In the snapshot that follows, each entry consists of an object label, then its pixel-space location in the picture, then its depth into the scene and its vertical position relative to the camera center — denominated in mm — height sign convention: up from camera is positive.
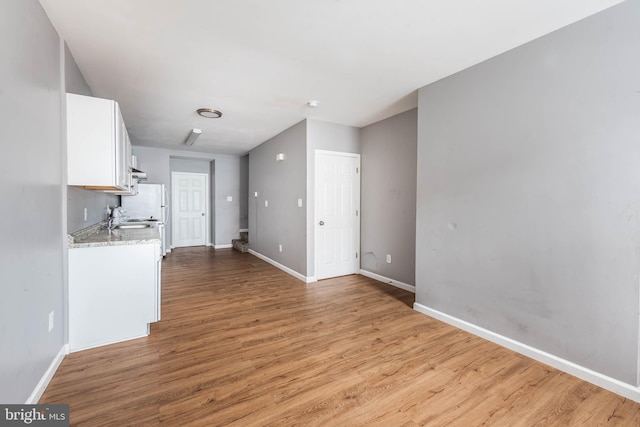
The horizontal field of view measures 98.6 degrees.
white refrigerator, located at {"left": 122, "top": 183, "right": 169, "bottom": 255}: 5602 +117
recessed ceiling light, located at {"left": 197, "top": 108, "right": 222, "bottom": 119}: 3719 +1348
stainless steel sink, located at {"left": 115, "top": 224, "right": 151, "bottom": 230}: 4060 -255
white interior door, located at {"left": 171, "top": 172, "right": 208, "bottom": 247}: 7074 +21
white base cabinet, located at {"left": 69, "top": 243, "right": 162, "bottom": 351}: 2248 -719
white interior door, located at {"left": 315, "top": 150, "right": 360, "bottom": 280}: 4266 -46
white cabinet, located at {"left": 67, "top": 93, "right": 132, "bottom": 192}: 2174 +546
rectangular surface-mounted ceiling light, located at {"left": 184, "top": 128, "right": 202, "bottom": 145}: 4735 +1365
